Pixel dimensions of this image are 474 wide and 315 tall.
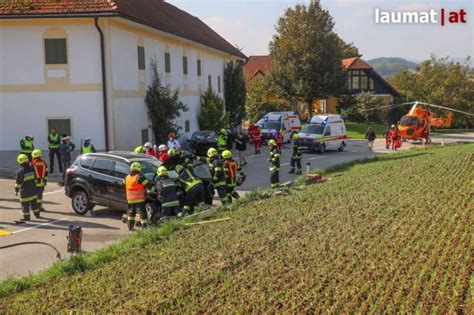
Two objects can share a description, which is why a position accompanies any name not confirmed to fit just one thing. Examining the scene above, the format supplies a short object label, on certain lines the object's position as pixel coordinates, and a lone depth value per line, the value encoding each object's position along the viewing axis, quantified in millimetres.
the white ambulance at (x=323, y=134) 30922
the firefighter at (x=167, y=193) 12219
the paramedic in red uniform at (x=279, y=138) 30344
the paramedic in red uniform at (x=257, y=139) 30047
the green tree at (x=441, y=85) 58625
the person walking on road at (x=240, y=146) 23953
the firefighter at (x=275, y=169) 17250
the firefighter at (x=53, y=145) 20562
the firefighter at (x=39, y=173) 14883
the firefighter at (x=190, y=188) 13016
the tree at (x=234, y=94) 42969
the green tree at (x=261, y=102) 52375
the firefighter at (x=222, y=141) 23031
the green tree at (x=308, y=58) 50312
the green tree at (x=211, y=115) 34406
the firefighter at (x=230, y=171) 14219
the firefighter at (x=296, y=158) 21478
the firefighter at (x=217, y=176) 13970
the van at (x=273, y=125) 35150
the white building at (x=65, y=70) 22516
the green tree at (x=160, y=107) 26672
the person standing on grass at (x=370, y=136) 34031
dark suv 13922
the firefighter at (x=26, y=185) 13797
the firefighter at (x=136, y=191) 12133
